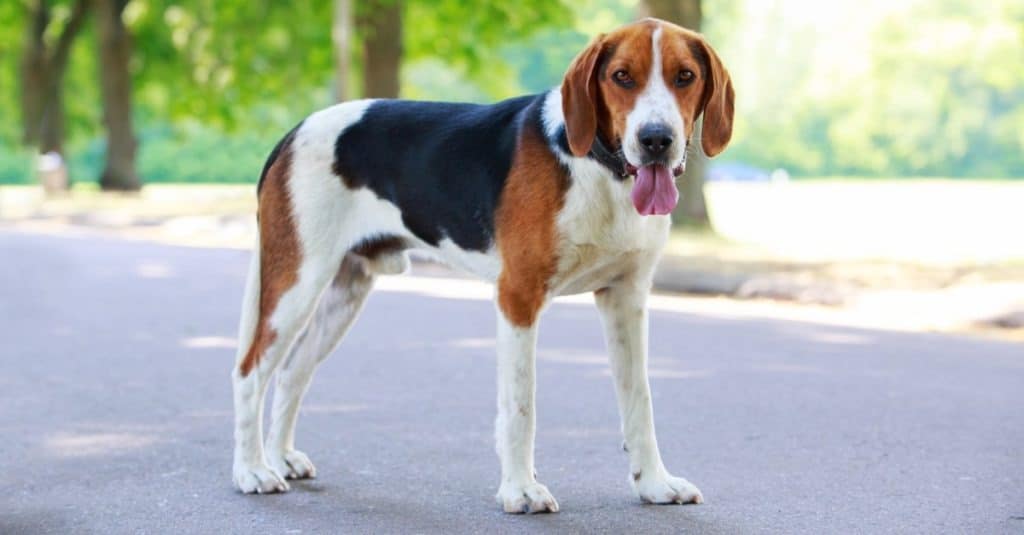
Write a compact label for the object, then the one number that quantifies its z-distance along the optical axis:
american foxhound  5.35
